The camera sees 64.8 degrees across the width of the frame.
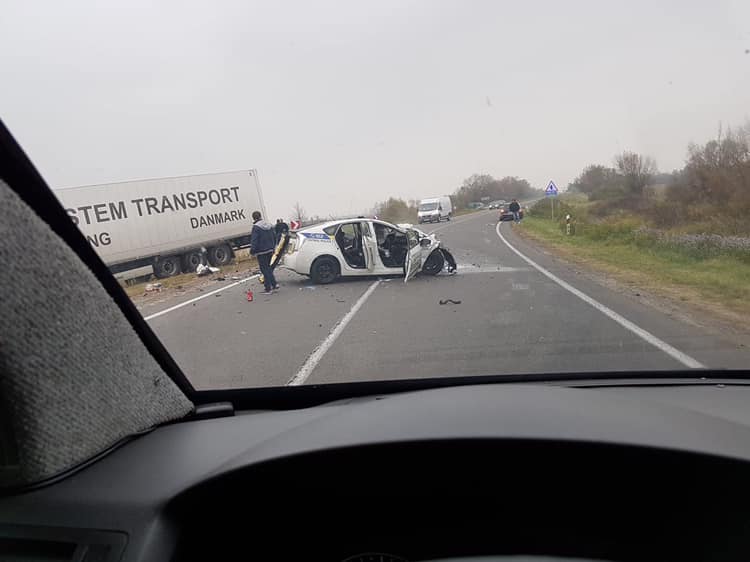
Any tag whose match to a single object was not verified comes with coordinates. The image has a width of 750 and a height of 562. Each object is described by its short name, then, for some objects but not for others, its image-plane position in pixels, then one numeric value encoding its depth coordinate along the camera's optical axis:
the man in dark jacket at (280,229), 12.35
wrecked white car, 12.70
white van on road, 14.78
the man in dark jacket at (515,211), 19.04
